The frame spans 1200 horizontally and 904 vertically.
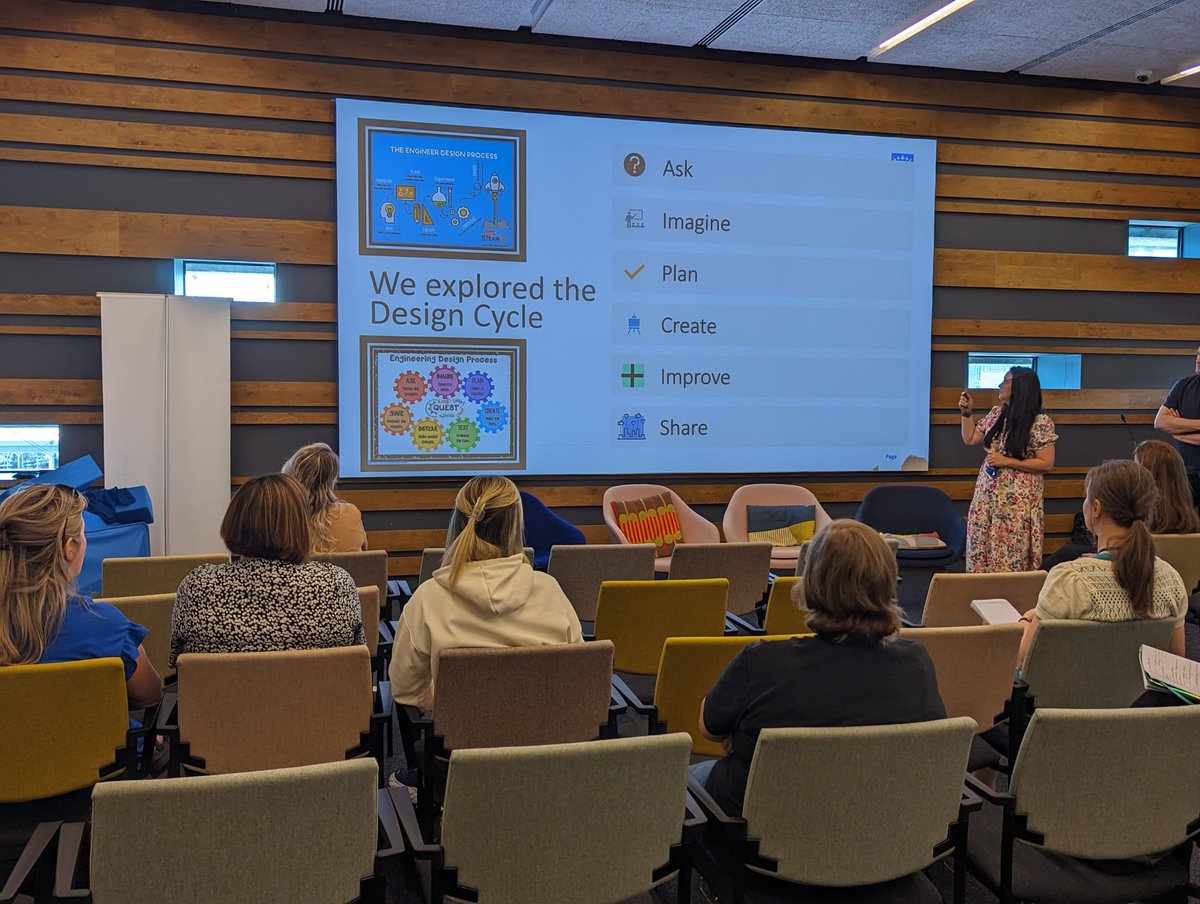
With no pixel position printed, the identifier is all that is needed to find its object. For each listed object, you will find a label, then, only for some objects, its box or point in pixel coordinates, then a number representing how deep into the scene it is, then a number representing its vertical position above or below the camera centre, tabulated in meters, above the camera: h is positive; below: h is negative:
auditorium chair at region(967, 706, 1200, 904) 1.78 -0.75
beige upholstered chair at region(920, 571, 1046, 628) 3.18 -0.59
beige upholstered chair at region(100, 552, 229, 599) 3.31 -0.57
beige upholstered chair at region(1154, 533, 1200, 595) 3.91 -0.54
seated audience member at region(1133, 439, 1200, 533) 3.72 -0.27
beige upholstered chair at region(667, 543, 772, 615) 3.90 -0.62
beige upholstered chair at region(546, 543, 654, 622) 3.84 -0.62
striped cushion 5.71 -0.64
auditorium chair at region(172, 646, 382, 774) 2.08 -0.68
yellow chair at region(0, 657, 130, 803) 1.92 -0.67
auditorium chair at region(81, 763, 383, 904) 1.40 -0.66
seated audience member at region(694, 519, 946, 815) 1.84 -0.51
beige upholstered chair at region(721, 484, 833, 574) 5.99 -0.53
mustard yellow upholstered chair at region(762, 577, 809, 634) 3.40 -0.71
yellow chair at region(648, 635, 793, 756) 2.37 -0.68
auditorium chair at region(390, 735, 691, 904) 1.56 -0.70
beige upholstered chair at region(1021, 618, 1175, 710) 2.50 -0.65
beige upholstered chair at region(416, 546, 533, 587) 3.89 -0.62
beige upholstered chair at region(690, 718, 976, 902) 1.67 -0.70
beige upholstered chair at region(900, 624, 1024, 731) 2.40 -0.64
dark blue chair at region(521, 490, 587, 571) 4.84 -0.58
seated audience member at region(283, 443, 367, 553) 3.66 -0.31
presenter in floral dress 4.96 -0.30
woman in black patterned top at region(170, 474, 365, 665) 2.29 -0.45
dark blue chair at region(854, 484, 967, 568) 6.02 -0.59
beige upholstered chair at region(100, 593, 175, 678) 2.73 -0.61
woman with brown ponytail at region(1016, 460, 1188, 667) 2.52 -0.41
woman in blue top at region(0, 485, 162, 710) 2.01 -0.40
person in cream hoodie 2.37 -0.48
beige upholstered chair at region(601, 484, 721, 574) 5.82 -0.61
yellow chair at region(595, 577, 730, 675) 3.13 -0.67
